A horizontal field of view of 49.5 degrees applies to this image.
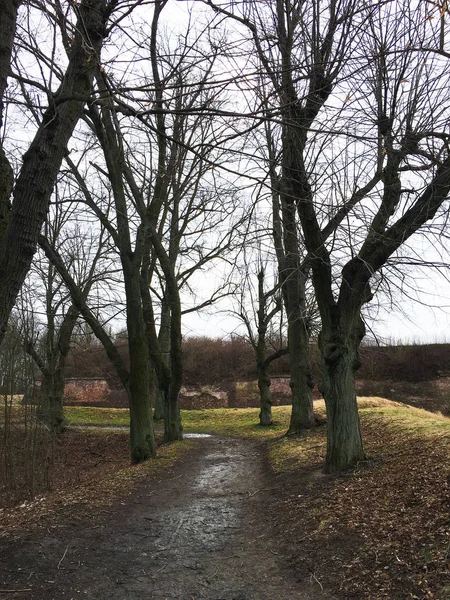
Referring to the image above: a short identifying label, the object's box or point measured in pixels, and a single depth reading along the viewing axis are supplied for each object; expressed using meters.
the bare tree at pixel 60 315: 15.91
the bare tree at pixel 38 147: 4.05
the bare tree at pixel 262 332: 17.66
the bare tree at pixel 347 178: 5.73
